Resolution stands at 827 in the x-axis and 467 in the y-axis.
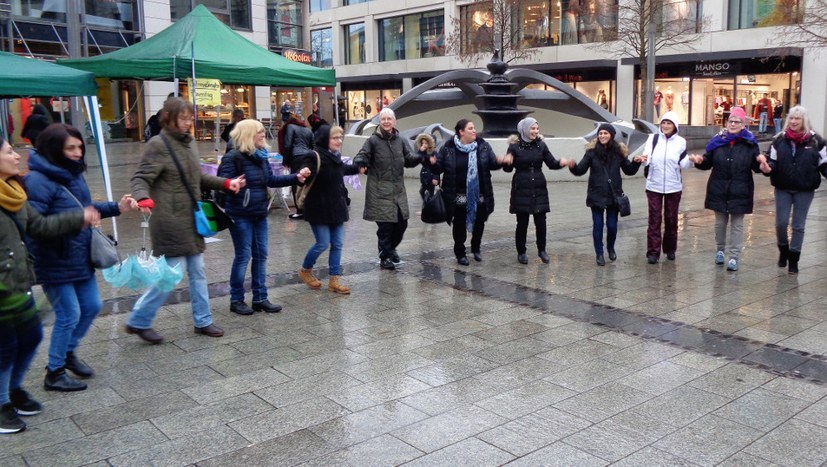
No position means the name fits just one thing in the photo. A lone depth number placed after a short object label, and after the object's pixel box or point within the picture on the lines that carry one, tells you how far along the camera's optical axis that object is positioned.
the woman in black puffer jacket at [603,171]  8.26
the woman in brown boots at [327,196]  6.93
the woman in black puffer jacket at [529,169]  8.27
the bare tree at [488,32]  32.44
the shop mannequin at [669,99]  34.59
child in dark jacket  8.14
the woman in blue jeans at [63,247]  4.49
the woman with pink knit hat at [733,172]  7.84
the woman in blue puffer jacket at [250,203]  6.11
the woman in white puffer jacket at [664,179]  8.21
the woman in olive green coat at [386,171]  7.74
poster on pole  11.86
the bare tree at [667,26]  28.94
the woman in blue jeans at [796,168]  7.69
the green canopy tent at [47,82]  8.61
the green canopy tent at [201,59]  11.27
